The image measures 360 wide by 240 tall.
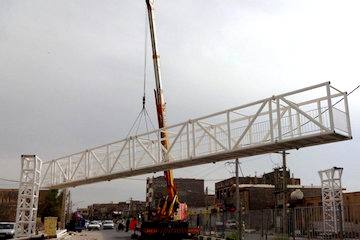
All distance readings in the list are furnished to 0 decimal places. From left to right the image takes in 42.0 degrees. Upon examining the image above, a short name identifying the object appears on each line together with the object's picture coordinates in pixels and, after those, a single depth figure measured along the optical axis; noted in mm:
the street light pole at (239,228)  26820
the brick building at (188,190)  105438
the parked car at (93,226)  61438
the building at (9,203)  67438
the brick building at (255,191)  76562
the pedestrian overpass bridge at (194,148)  15484
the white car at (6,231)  30672
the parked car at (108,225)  65688
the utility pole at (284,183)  34806
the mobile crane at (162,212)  30609
